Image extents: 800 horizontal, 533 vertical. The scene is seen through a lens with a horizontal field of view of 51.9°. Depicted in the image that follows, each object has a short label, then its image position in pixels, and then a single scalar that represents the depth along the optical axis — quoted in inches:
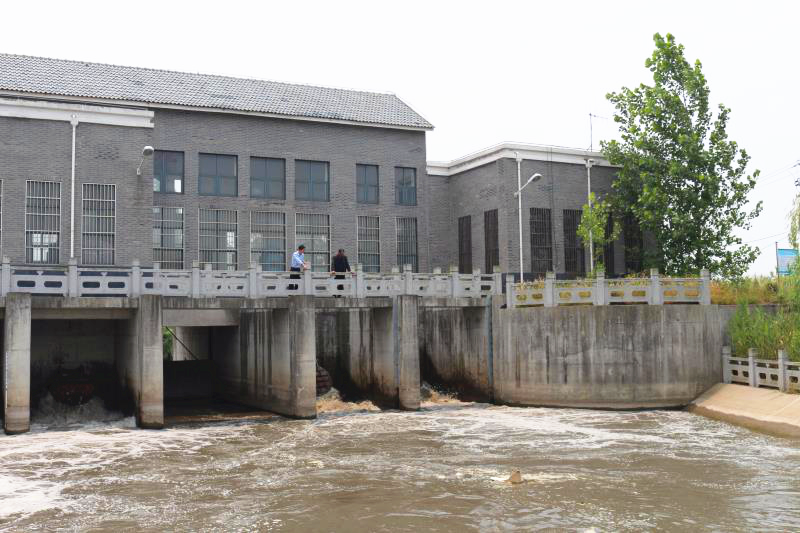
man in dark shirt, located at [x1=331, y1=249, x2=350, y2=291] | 1130.7
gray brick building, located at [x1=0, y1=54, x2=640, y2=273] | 1138.7
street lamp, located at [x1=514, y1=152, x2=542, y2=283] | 1438.5
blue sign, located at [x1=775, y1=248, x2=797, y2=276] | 1618.6
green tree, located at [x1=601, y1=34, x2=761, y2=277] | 1402.6
